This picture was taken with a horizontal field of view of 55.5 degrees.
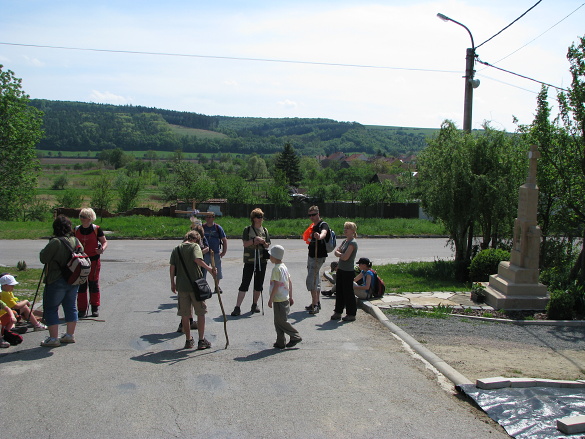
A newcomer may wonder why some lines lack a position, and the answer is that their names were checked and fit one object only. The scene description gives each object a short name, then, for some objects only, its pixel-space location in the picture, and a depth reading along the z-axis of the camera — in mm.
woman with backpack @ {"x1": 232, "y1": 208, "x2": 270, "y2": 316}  9414
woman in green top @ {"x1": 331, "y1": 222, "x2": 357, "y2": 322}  9128
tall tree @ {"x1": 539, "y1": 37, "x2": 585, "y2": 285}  11227
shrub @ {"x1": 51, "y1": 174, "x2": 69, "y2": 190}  85250
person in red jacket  9000
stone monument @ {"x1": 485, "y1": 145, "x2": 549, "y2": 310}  10648
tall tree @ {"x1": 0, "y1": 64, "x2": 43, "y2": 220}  24469
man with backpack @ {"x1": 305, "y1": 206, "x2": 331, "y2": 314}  9617
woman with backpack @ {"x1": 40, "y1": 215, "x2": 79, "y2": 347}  7266
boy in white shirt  7535
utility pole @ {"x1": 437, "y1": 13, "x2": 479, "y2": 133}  15289
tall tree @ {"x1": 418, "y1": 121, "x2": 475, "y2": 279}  15945
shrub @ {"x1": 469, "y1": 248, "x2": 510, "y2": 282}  14125
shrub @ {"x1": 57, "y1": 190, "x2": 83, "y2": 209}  42031
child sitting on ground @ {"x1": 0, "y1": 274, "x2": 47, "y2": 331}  8031
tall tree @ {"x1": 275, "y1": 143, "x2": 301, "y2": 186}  92312
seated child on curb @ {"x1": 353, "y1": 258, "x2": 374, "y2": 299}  10922
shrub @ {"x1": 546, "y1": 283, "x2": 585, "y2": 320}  10156
